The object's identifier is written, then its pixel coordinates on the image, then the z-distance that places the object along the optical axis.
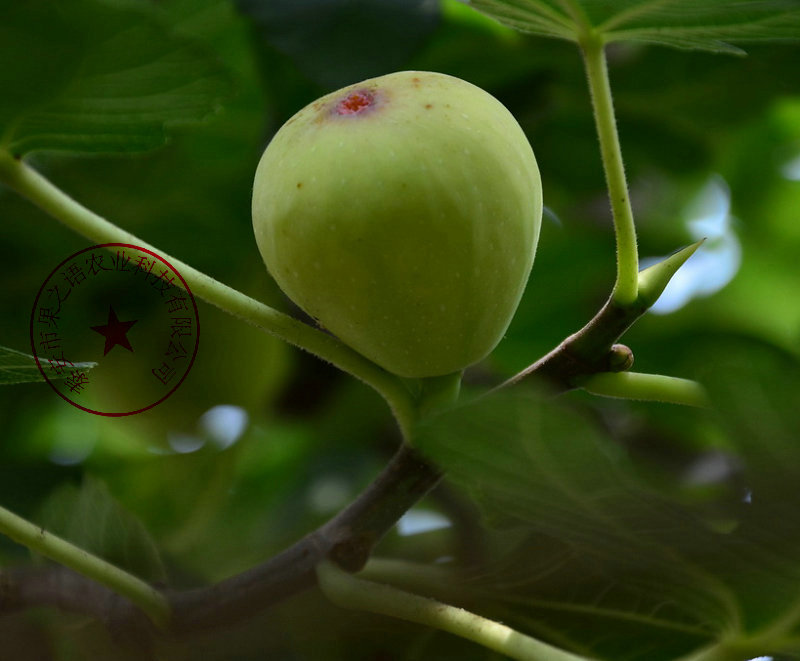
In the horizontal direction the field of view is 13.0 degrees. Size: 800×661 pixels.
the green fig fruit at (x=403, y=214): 0.53
